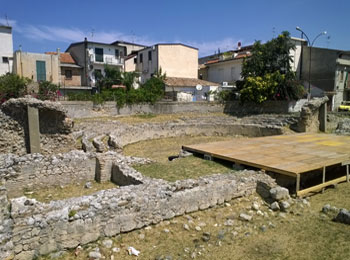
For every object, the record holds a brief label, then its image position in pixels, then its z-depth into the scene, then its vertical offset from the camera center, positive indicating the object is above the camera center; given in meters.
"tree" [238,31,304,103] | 28.44 +3.03
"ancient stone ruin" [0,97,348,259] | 5.40 -2.48
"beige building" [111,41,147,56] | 52.64 +10.69
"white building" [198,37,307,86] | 38.03 +5.28
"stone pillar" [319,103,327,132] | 23.33 -1.26
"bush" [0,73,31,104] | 22.33 +0.93
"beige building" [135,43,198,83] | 40.28 +6.15
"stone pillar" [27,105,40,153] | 12.16 -1.41
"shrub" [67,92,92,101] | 25.44 +0.19
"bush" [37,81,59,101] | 23.37 +0.67
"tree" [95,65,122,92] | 36.97 +2.79
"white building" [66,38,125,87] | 39.75 +6.45
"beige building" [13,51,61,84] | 34.59 +4.25
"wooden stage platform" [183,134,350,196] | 9.84 -2.28
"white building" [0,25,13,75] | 35.28 +6.41
